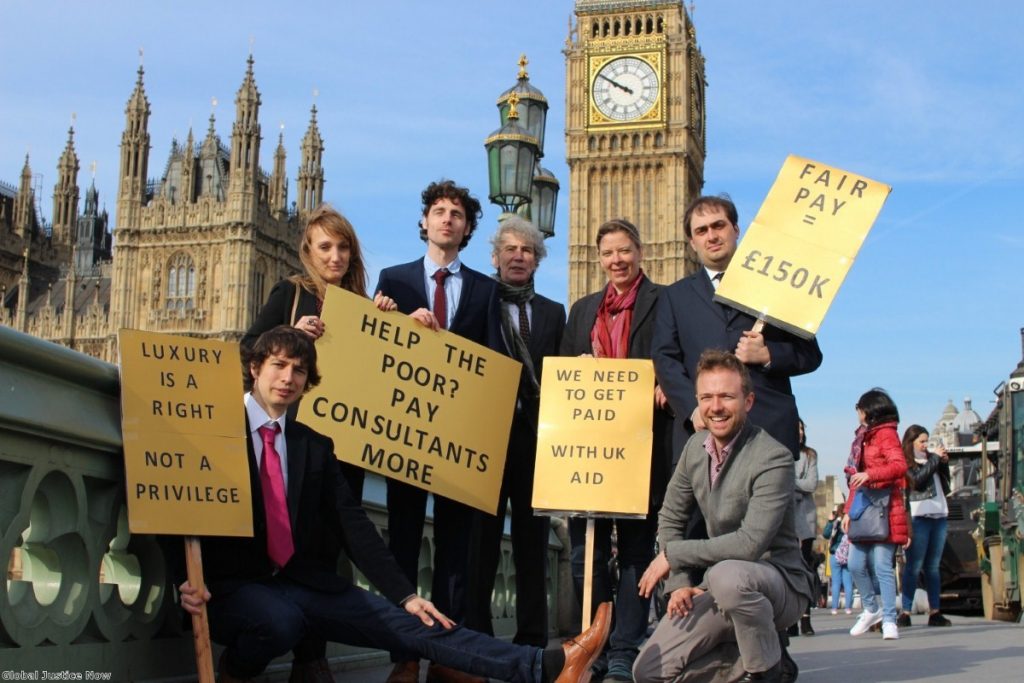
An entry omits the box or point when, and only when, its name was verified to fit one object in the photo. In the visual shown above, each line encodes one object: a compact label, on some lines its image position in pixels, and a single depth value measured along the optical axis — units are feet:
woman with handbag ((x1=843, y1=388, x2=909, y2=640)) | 22.56
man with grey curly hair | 15.30
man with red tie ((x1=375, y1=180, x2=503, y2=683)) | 14.46
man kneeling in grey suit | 11.83
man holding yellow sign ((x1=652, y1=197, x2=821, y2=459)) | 13.88
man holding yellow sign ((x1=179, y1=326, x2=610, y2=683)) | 11.18
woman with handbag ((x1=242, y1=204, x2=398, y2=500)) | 14.19
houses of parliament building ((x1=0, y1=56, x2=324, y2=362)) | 148.46
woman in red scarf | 14.49
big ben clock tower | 171.42
